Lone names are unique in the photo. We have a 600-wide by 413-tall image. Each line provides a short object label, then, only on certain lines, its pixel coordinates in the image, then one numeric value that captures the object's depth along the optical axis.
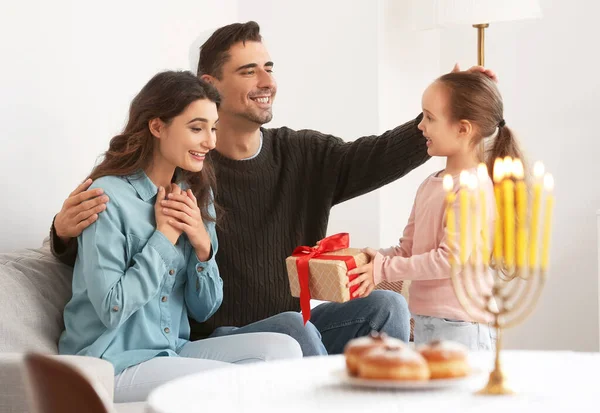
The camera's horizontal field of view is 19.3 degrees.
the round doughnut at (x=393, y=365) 2.65
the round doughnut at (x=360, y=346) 2.68
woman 3.44
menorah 2.66
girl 3.60
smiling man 3.88
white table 2.59
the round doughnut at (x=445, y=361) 2.67
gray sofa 3.39
